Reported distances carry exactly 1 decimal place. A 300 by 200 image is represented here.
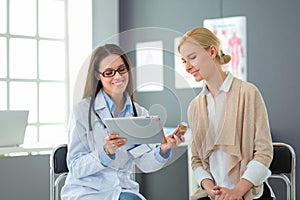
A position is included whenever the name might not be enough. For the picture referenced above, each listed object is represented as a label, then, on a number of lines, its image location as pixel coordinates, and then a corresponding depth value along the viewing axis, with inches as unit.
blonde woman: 76.6
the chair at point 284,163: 95.8
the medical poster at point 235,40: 164.7
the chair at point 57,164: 95.5
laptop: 135.3
